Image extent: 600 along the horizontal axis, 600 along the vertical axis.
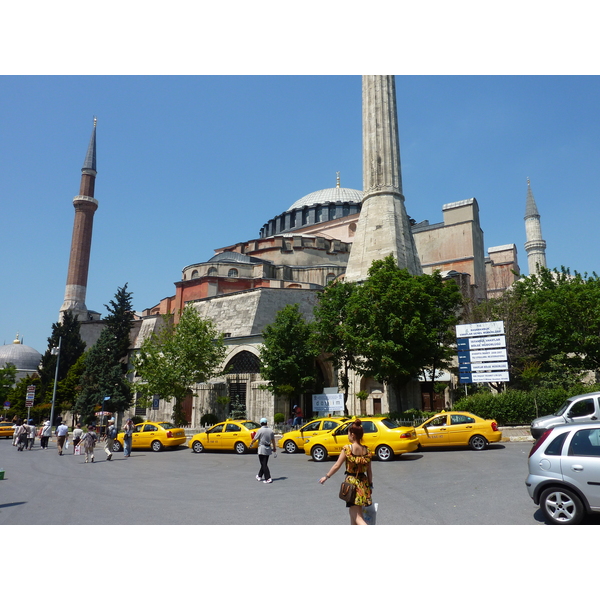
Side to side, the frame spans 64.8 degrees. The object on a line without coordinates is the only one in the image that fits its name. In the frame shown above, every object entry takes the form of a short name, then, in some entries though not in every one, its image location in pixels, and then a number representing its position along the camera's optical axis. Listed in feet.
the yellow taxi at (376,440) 41.37
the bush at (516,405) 56.34
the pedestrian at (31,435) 69.26
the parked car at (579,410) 35.12
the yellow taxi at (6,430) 103.24
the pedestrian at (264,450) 33.22
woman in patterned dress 16.05
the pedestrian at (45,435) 70.95
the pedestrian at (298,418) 66.54
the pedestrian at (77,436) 61.82
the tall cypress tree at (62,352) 136.67
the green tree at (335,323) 71.61
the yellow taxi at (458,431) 45.16
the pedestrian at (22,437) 67.41
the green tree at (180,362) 81.97
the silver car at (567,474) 18.70
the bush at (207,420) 85.97
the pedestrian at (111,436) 55.84
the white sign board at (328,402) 69.62
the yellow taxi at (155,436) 60.85
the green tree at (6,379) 176.55
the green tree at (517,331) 73.87
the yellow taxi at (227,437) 53.78
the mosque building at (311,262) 93.56
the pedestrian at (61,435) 59.56
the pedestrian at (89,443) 50.37
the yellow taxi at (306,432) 48.39
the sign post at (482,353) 58.23
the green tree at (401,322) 62.39
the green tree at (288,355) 76.59
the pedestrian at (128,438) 54.75
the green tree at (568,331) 72.54
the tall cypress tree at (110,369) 105.60
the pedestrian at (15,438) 72.71
